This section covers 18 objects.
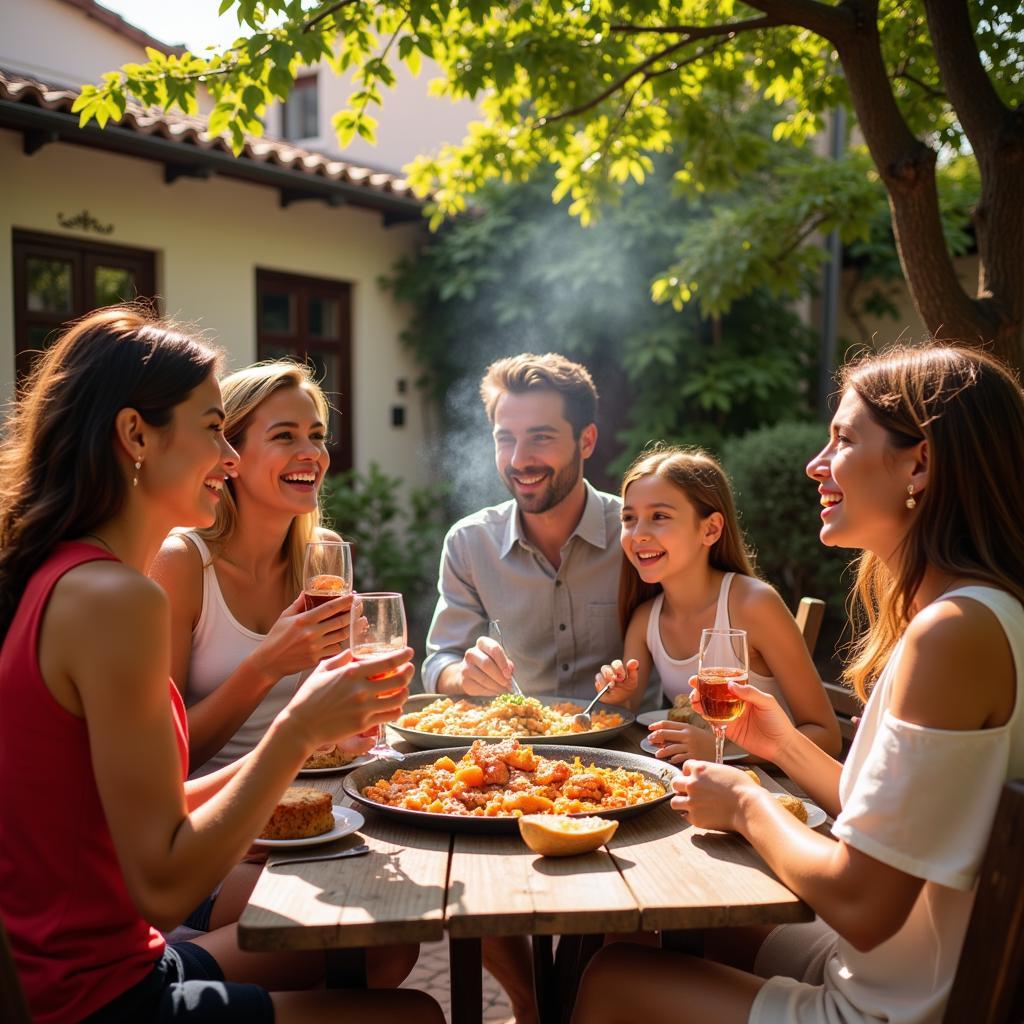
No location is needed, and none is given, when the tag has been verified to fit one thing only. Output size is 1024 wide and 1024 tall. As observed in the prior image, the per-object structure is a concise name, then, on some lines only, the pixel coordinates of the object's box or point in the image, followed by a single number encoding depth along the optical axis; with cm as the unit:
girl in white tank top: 325
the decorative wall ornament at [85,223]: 792
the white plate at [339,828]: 212
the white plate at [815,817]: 227
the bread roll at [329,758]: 270
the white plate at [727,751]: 271
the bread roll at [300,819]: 216
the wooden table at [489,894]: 179
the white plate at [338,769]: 268
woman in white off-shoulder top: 181
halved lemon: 205
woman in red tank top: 180
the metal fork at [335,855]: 209
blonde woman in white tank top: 275
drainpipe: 1224
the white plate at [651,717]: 310
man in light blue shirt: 416
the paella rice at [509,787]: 228
